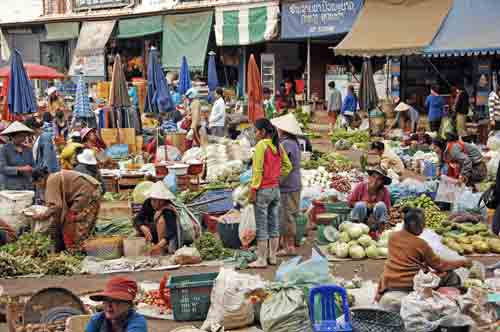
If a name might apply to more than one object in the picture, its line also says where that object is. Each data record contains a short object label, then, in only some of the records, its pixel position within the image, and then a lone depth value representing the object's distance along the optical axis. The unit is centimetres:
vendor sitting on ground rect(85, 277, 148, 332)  480
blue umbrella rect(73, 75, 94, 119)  1709
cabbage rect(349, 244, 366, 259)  985
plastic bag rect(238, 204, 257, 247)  1002
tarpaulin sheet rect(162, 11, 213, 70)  2748
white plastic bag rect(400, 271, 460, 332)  643
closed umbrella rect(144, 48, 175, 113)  1755
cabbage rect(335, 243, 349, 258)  993
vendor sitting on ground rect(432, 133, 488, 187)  1273
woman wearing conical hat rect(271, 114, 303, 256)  984
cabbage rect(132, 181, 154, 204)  1130
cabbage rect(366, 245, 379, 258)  988
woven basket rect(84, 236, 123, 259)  1002
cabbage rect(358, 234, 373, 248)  998
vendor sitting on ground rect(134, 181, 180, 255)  985
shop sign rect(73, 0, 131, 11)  3103
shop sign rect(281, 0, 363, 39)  2275
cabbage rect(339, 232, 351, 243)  1011
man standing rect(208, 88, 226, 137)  1734
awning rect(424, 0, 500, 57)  1711
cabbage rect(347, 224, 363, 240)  1009
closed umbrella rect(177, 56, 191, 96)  2141
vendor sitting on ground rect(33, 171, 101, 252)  985
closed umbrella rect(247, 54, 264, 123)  1545
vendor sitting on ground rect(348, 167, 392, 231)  1029
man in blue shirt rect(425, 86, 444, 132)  1950
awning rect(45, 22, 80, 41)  3244
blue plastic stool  640
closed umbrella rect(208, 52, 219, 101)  2162
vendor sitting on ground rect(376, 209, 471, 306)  692
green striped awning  2495
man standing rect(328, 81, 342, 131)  2275
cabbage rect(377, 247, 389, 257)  991
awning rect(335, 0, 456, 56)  1872
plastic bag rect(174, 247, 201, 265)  958
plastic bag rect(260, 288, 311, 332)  677
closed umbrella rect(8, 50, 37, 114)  1645
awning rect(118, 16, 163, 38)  2930
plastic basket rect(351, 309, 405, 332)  615
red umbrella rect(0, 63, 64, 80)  2103
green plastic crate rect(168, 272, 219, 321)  749
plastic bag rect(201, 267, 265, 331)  718
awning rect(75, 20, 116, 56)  3103
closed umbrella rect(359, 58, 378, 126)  2031
